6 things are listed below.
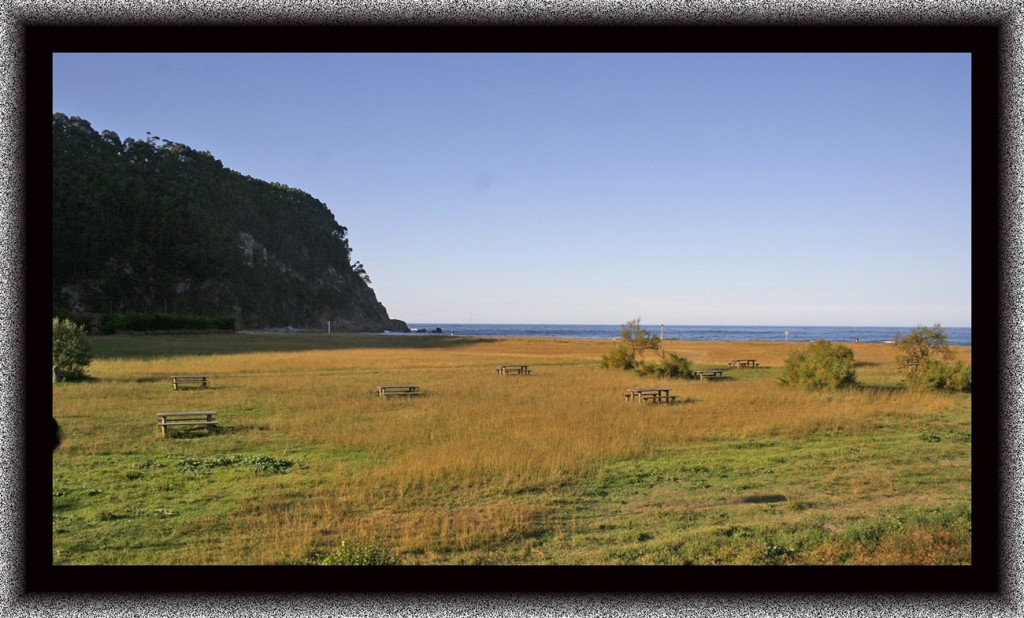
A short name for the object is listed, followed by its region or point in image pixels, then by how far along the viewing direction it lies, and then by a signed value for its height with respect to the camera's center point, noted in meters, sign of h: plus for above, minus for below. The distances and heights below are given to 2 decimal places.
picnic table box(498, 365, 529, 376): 25.06 -2.36
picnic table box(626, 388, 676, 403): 16.52 -2.24
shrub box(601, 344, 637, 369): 27.00 -2.03
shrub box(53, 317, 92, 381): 18.89 -1.16
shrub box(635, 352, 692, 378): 23.70 -2.16
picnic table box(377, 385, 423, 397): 17.65 -2.19
